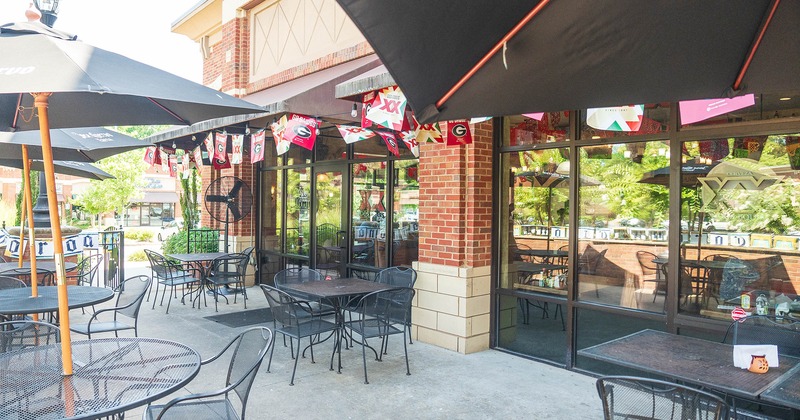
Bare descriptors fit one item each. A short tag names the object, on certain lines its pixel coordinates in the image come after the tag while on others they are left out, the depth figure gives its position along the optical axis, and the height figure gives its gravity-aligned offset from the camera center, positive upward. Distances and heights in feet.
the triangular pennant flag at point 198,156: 33.06 +3.07
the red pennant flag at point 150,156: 37.83 +3.49
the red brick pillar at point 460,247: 19.60 -1.54
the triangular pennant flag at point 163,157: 38.14 +3.46
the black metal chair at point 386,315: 17.40 -3.82
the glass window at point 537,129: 18.63 +2.90
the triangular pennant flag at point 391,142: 22.33 +2.77
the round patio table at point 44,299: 14.06 -2.81
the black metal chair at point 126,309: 16.83 -3.46
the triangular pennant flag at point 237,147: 27.25 +3.02
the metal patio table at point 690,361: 9.18 -3.01
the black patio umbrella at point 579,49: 6.50 +2.16
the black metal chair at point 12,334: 11.85 -3.21
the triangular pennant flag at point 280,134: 22.02 +3.09
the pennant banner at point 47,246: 26.37 -2.18
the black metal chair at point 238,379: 9.71 -3.33
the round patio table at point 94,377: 7.95 -3.00
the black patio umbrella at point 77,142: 15.34 +1.96
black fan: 34.37 +0.40
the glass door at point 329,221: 28.55 -0.89
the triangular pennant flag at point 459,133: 18.57 +2.61
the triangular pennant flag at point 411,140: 20.82 +2.71
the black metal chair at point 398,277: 20.94 -2.86
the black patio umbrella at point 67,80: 8.29 +2.22
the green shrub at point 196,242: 35.22 -2.59
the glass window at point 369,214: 25.93 -0.42
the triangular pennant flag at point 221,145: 27.61 +3.14
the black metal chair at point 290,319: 16.51 -3.70
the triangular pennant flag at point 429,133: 18.79 +2.65
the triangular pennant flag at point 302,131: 21.08 +3.00
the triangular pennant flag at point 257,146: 25.64 +2.88
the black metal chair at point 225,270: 28.17 -3.70
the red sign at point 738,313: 14.69 -2.94
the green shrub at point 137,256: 58.34 -5.84
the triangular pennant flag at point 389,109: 16.90 +3.17
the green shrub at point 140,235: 91.04 -5.44
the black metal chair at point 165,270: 27.02 -3.44
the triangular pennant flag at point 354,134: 19.88 +2.77
